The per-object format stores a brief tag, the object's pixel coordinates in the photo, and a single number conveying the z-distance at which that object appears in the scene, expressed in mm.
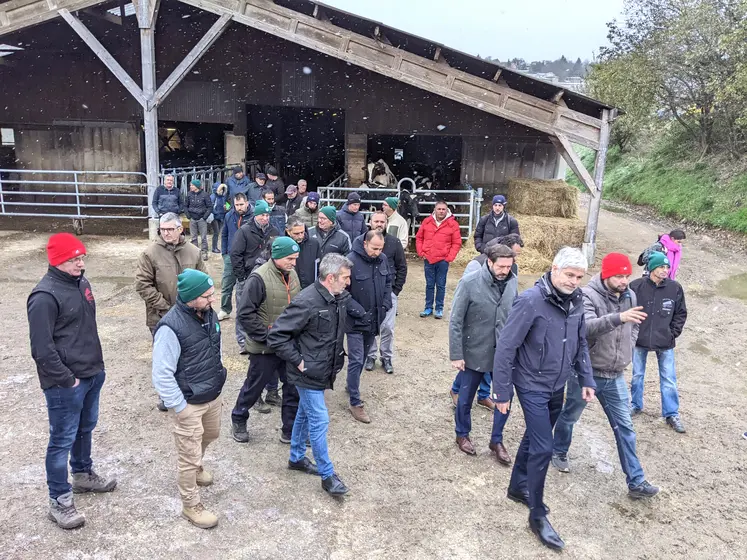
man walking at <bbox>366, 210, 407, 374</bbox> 5562
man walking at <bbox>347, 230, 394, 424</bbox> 4844
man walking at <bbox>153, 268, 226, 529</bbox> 3215
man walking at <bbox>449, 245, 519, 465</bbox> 4297
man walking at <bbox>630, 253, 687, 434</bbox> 4691
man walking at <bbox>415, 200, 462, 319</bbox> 7211
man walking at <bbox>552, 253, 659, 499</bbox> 3846
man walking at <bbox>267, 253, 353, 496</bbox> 3658
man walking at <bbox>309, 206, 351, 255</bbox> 5793
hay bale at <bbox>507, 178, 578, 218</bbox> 11852
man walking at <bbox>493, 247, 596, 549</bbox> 3408
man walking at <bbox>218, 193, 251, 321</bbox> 6827
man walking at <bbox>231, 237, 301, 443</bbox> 4098
